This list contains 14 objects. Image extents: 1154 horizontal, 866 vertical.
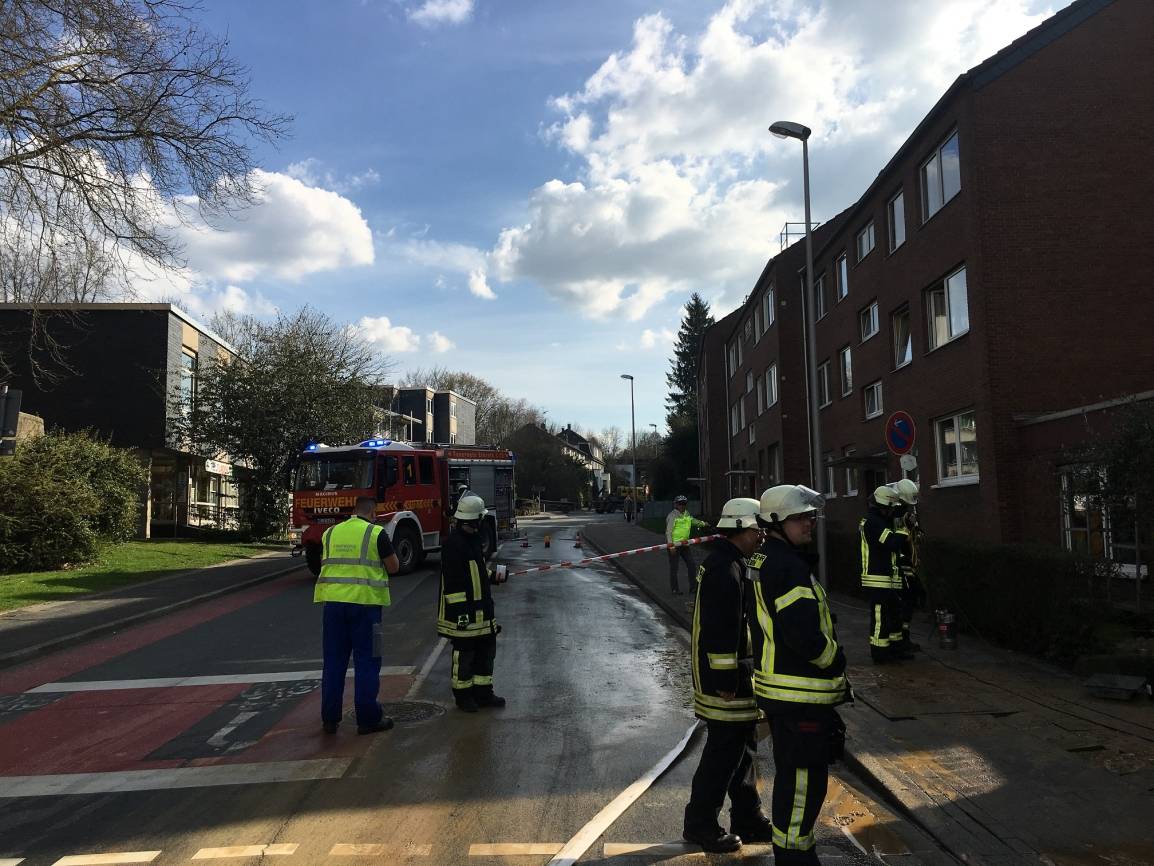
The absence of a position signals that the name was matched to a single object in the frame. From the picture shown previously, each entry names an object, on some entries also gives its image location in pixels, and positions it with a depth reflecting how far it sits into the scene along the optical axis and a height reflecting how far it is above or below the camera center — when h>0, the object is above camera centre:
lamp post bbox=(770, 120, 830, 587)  13.60 +3.79
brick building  14.71 +4.38
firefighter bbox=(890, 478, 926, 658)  8.37 -0.71
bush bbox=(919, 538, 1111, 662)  7.88 -0.96
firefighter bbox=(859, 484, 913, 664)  8.12 -0.69
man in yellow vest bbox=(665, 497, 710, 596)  13.75 -0.41
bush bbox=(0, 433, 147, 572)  17.03 +0.23
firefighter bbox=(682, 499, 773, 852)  4.18 -0.93
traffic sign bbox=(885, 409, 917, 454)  10.38 +0.87
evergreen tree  76.38 +13.72
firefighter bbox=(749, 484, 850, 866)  3.56 -0.81
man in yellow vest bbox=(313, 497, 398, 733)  6.25 -0.81
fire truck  17.30 +0.40
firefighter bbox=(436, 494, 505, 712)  6.80 -0.82
